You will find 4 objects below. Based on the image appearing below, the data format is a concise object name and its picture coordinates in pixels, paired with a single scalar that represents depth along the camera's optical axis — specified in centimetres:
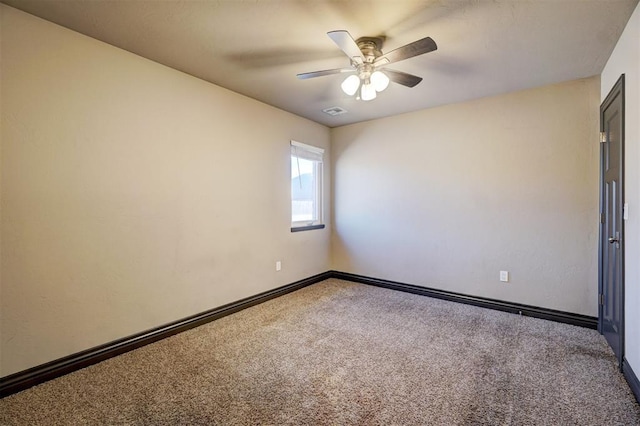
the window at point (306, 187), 418
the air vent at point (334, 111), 385
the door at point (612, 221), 216
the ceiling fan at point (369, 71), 207
